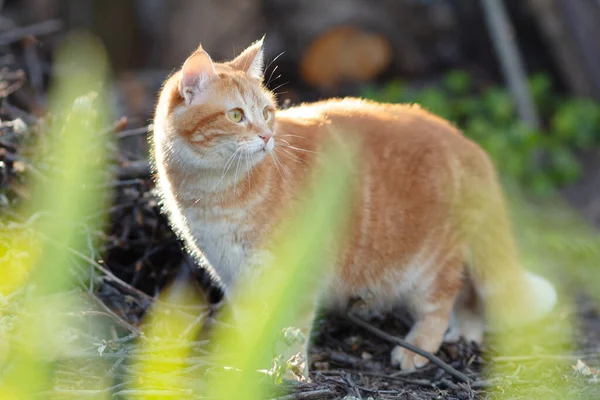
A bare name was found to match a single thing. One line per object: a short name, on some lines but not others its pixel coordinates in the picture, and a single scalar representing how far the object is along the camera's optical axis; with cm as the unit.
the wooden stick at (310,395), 514
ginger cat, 548
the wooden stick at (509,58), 1223
